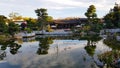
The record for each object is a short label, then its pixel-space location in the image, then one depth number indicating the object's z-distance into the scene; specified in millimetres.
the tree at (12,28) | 17459
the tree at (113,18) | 18385
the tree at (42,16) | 22172
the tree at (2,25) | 18426
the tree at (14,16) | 31482
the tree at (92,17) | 20233
